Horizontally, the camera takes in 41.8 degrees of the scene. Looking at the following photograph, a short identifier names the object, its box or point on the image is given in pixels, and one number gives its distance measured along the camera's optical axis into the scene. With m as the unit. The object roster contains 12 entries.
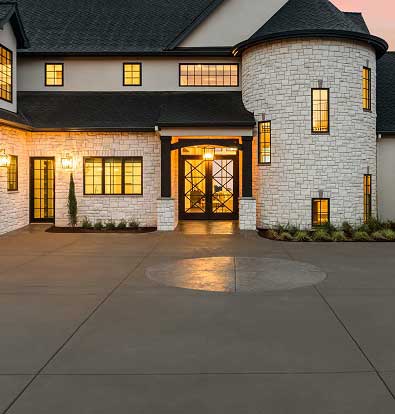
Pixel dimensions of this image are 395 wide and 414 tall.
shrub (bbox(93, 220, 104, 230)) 20.11
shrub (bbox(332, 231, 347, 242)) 16.88
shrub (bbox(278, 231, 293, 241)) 16.95
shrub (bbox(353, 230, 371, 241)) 16.94
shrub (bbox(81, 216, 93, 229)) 20.55
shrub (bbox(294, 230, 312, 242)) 16.91
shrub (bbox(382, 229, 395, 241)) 16.98
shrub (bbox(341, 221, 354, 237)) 18.44
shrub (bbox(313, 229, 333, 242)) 16.94
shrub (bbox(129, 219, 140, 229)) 20.52
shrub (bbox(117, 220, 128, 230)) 20.27
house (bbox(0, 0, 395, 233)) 19.08
